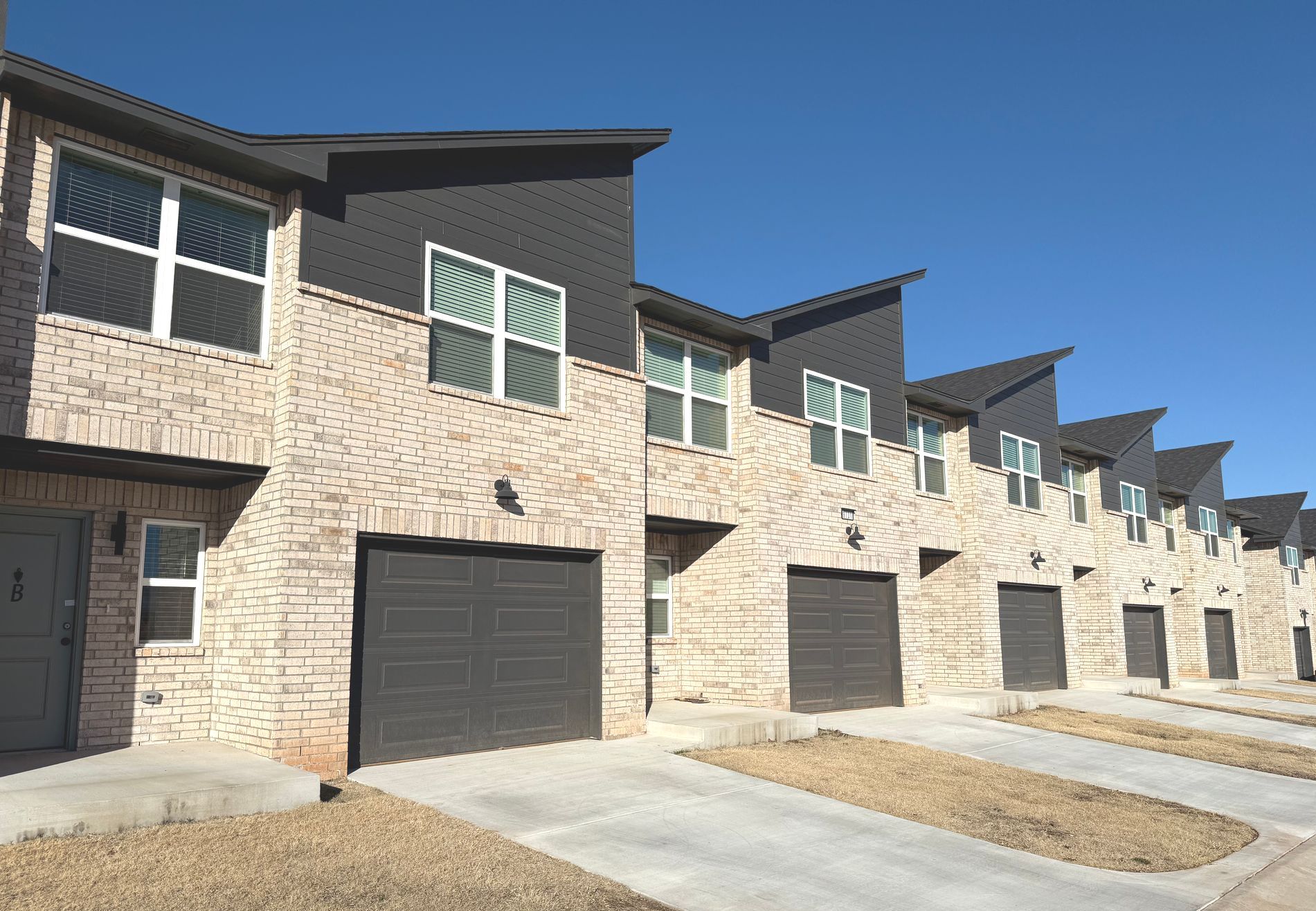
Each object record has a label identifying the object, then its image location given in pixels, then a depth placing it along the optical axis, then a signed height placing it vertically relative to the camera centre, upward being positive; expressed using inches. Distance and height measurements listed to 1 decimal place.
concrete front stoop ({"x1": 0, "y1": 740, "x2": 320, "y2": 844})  244.7 -52.0
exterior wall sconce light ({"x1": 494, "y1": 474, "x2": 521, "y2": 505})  414.3 +46.7
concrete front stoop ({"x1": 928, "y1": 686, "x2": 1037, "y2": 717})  640.4 -68.8
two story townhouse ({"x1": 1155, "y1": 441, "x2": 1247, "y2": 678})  1207.6 +54.1
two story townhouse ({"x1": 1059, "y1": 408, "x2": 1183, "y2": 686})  985.5 +40.0
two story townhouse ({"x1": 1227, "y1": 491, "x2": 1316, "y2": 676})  1563.7 +14.5
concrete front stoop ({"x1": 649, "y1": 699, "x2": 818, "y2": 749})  447.2 -60.0
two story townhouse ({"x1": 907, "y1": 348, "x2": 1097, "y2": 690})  772.0 +54.9
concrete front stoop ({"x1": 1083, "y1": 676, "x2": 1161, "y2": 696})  852.0 -77.3
